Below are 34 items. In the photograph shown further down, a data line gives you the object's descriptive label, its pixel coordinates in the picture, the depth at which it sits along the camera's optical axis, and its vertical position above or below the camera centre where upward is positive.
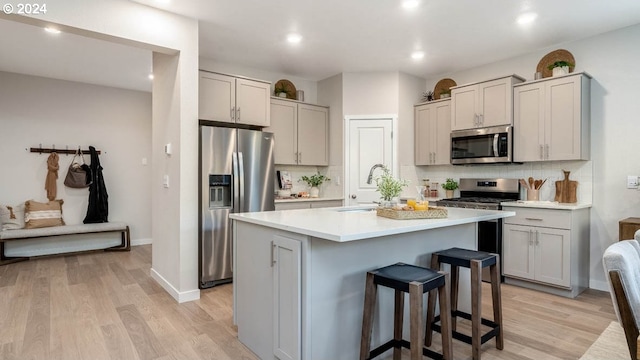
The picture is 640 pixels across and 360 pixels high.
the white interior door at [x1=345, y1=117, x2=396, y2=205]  5.00 +0.32
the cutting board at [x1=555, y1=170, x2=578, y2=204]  3.77 -0.15
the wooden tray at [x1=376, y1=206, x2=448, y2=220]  2.29 -0.25
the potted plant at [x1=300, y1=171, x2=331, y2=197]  5.17 -0.09
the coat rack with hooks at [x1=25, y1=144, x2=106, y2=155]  5.07 +0.39
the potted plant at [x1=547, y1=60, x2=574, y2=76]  3.71 +1.18
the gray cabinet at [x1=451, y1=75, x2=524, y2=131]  4.04 +0.90
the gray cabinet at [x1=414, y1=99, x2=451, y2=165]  4.75 +0.62
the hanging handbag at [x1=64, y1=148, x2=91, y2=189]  5.26 +0.02
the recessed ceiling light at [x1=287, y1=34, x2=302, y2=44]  3.76 +1.53
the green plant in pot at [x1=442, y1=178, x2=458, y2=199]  4.80 -0.13
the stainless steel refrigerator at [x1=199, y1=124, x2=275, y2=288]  3.59 -0.12
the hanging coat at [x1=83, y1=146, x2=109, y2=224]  5.38 -0.31
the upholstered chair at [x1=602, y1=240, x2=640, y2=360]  1.12 -0.38
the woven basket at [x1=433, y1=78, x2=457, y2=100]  4.98 +1.32
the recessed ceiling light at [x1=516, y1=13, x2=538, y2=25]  3.21 +1.50
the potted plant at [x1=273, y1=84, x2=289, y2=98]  4.91 +1.22
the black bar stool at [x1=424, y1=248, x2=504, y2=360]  2.18 -0.78
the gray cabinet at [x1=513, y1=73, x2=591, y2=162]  3.57 +0.62
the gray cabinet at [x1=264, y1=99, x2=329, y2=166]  4.79 +0.64
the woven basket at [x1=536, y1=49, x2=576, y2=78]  3.85 +1.33
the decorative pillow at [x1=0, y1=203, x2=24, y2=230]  4.84 -0.58
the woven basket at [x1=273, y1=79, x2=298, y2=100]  5.00 +1.30
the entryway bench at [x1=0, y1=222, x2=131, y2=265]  4.59 -0.79
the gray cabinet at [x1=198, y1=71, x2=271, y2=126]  3.91 +0.91
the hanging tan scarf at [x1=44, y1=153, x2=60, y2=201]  5.13 -0.03
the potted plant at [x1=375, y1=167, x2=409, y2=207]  2.56 -0.09
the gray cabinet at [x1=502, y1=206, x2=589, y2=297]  3.42 -0.76
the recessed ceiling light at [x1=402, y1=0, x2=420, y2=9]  3.00 +1.52
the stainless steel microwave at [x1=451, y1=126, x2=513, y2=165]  4.05 +0.38
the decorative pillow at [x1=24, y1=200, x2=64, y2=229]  4.92 -0.55
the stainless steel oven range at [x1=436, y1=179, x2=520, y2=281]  3.91 -0.28
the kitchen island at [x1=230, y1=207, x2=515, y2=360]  1.90 -0.59
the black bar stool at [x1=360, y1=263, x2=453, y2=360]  1.77 -0.70
